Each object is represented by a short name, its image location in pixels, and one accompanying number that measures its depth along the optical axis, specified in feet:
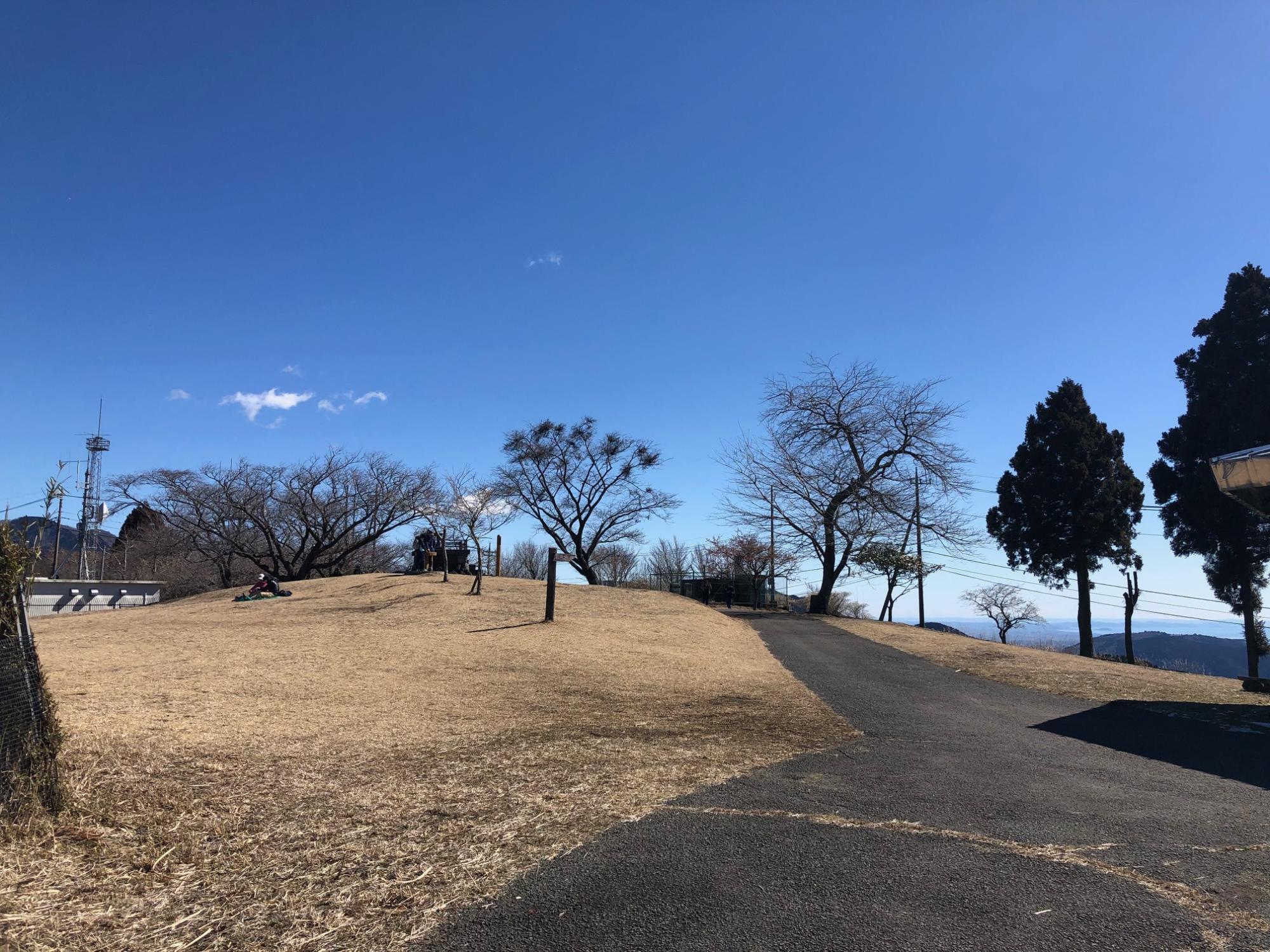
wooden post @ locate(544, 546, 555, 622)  57.21
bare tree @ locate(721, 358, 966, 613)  94.68
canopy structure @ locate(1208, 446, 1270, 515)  35.09
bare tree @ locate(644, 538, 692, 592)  206.49
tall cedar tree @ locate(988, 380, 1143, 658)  89.40
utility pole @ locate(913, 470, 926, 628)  96.84
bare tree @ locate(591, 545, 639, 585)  188.86
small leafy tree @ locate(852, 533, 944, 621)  100.07
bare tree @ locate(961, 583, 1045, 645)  134.10
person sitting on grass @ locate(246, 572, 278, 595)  80.33
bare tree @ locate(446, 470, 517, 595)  130.00
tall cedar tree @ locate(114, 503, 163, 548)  144.97
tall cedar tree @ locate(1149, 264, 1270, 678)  74.38
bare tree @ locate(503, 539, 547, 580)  219.78
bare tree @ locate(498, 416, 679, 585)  133.90
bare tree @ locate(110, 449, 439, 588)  119.55
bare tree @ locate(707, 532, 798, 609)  122.74
